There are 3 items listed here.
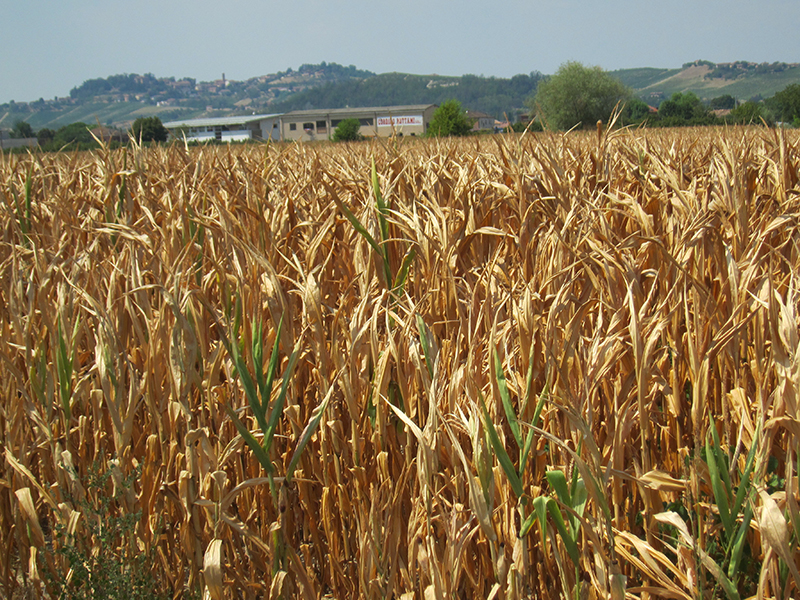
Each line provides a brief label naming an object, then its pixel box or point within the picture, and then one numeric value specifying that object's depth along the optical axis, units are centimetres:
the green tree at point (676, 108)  6591
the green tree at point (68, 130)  3905
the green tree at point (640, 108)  6520
